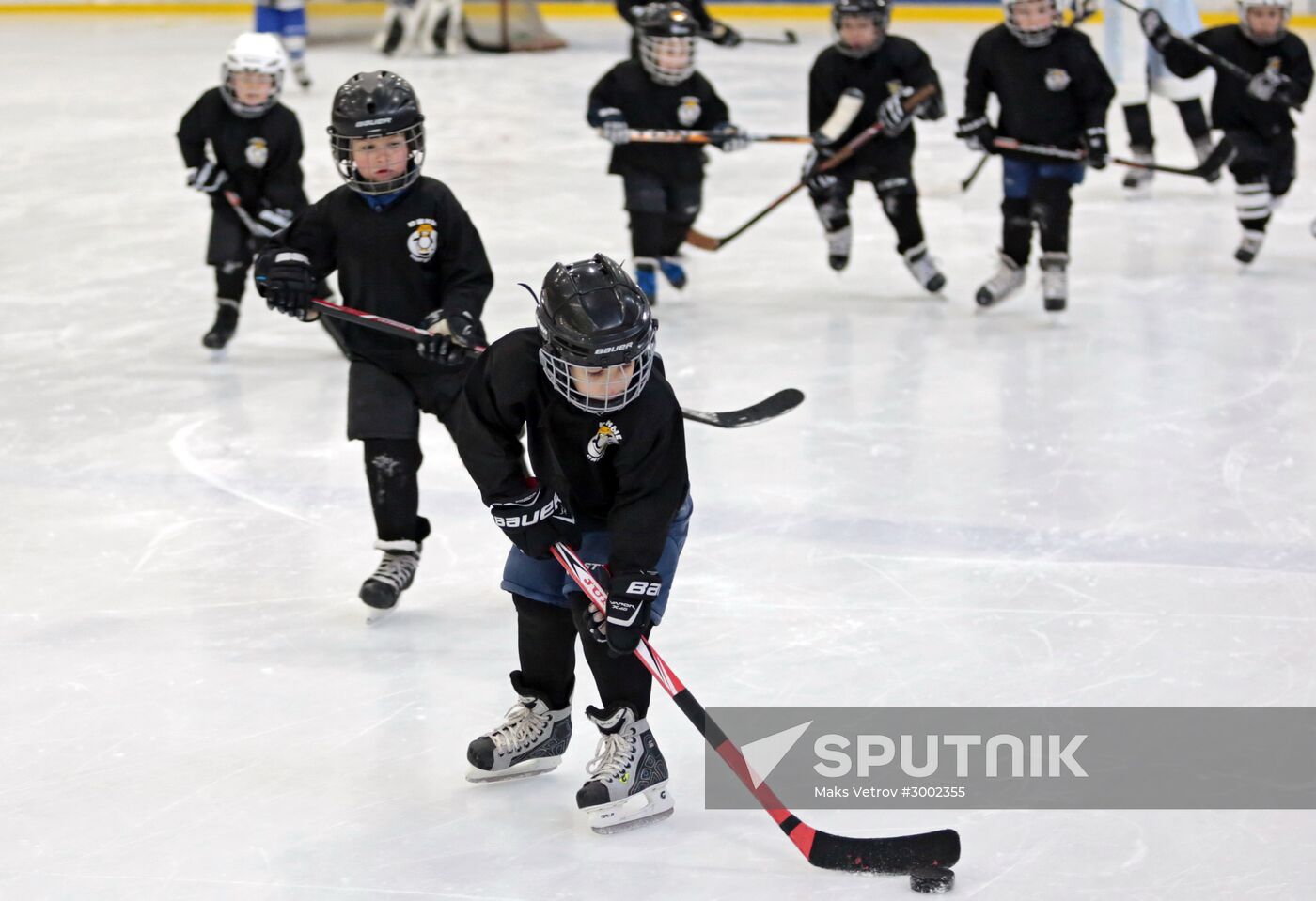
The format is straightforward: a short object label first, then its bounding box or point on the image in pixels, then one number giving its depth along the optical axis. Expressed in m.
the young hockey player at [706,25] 12.73
